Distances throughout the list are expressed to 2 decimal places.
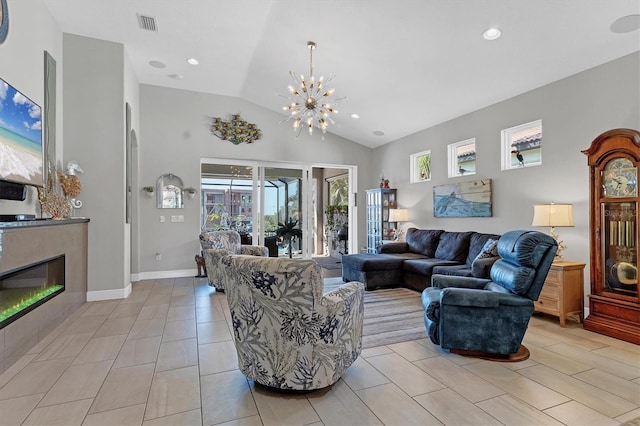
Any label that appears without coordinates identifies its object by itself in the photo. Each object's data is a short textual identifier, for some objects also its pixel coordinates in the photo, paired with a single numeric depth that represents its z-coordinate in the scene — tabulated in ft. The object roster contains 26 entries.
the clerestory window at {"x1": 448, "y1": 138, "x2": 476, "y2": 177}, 18.22
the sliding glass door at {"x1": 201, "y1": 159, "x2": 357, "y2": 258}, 22.74
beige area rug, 10.62
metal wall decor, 22.13
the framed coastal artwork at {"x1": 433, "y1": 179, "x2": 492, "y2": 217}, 16.85
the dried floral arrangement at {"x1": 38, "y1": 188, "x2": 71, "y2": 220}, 12.44
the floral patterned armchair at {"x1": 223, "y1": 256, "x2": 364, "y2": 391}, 6.52
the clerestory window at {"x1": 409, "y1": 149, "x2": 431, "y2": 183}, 21.34
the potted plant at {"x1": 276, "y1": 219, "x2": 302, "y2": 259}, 24.71
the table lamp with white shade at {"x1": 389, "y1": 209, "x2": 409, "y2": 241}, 22.08
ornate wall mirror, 20.70
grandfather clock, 10.32
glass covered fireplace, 8.94
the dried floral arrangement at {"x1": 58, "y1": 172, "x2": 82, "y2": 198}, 13.85
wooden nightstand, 11.87
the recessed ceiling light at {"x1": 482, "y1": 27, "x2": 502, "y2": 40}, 11.57
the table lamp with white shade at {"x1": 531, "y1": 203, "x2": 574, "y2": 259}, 12.14
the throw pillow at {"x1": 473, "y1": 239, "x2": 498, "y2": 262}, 12.91
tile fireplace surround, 8.73
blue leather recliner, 8.79
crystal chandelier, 14.80
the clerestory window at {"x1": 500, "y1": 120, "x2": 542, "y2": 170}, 14.73
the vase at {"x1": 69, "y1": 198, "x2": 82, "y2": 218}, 14.64
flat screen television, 9.61
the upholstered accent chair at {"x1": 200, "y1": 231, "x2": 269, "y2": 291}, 16.89
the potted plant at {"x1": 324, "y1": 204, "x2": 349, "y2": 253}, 28.04
